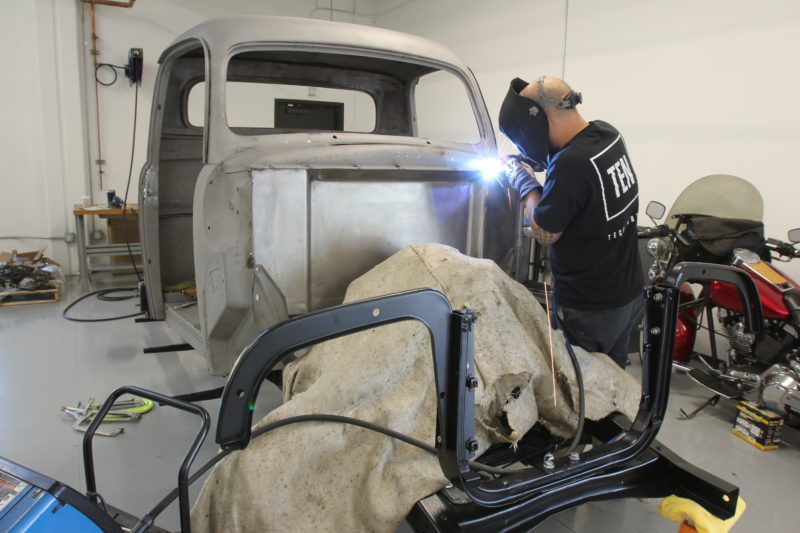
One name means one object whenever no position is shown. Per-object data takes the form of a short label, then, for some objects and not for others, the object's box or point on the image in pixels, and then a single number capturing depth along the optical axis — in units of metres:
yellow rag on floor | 1.80
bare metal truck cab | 2.47
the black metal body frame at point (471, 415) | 1.15
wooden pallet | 5.71
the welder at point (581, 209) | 2.27
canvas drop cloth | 1.58
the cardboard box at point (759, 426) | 3.24
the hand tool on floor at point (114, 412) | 3.22
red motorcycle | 3.26
